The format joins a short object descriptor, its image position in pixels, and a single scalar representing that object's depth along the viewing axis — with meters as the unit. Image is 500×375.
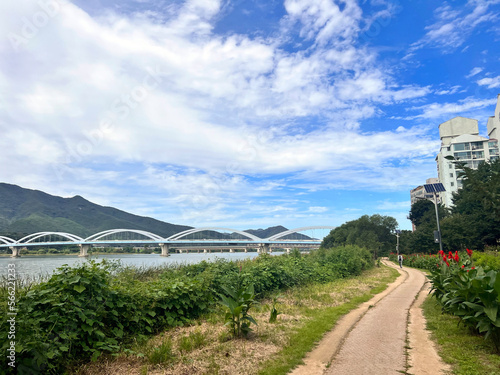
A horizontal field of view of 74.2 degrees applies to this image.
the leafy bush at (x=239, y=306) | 6.50
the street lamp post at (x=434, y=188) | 28.34
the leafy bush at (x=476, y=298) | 5.39
